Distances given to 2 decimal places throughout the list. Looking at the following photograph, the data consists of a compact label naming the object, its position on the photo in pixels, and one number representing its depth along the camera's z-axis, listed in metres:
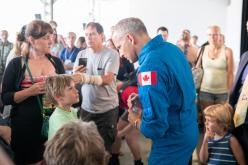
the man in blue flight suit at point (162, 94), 1.59
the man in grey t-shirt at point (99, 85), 2.85
